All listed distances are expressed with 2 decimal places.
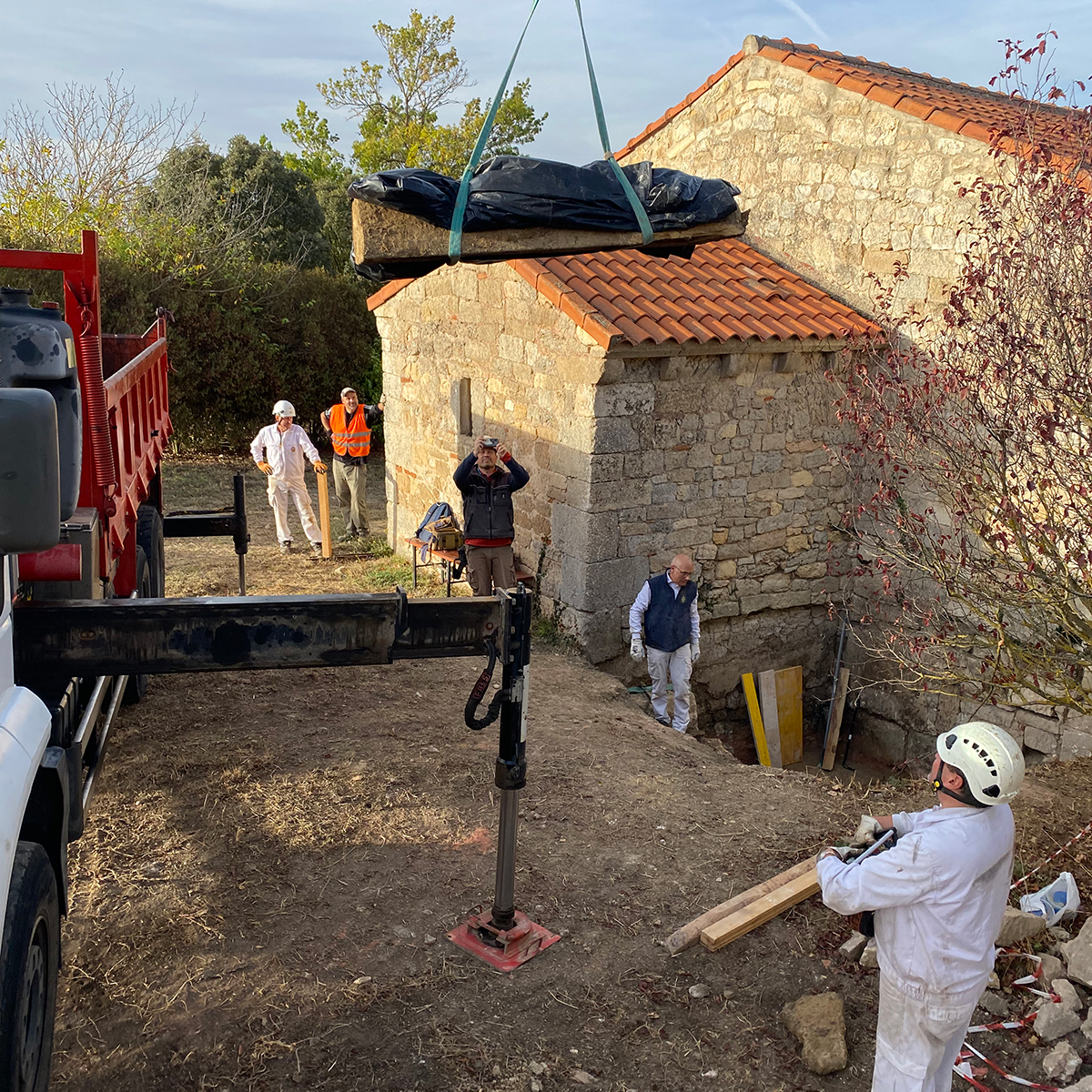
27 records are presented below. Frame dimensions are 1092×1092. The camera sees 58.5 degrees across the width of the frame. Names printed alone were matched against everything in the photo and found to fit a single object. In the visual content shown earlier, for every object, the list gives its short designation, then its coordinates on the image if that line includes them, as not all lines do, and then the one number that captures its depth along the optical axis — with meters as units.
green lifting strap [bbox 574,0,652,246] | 4.20
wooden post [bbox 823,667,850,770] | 9.95
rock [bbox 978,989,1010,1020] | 3.99
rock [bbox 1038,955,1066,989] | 4.05
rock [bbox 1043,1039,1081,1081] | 3.62
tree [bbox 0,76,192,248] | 15.45
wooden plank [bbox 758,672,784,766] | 9.68
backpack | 9.66
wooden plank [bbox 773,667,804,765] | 9.81
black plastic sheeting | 3.88
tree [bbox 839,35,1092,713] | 4.59
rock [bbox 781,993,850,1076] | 3.66
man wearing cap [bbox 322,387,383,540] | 11.58
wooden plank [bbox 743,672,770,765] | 9.58
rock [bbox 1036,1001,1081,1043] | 3.82
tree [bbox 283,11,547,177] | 24.44
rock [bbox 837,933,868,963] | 4.29
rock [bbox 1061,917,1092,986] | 4.01
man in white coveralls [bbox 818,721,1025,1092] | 2.90
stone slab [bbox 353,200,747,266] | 3.92
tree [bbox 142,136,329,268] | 18.95
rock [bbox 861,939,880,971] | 4.19
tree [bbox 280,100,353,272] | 22.58
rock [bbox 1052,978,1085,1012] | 3.91
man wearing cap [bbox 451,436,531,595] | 8.35
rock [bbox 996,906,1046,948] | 4.18
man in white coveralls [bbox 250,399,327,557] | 11.18
